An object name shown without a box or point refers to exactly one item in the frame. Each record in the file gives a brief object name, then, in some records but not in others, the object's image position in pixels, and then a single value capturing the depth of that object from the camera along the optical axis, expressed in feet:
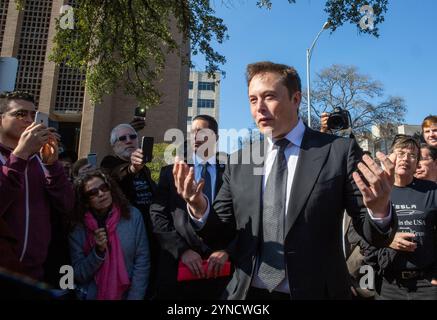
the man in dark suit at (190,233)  7.91
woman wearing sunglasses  9.80
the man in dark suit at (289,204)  5.73
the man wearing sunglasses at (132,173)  11.18
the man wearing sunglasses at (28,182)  8.36
